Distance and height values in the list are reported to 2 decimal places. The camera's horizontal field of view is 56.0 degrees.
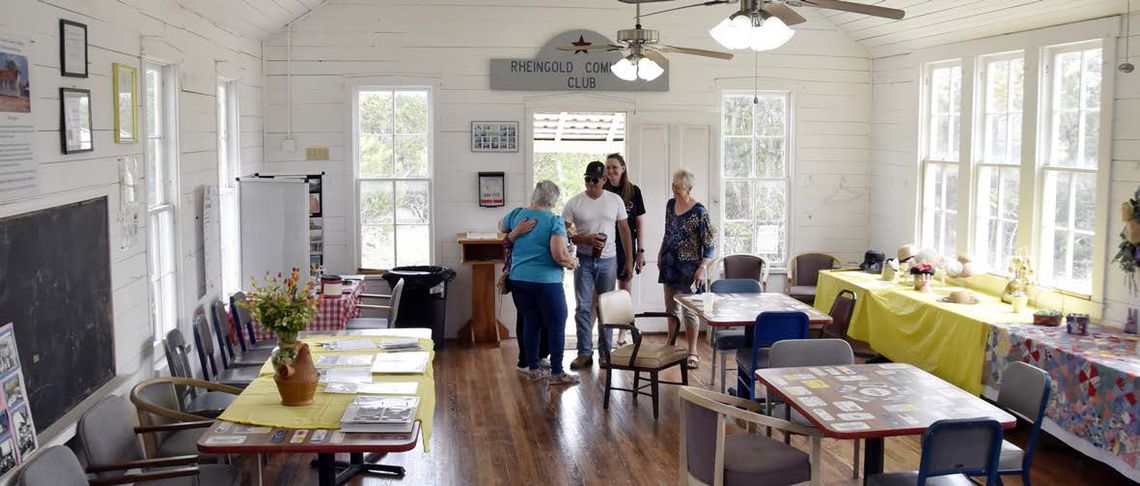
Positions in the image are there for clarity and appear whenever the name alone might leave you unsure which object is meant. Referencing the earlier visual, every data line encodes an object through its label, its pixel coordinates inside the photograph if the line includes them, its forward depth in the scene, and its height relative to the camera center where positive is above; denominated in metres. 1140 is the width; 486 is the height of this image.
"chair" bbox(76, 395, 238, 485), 4.42 -1.16
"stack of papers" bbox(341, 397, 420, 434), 4.39 -0.99
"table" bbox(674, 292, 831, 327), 7.18 -0.90
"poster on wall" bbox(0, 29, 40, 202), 4.23 +0.21
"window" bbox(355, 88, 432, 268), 10.20 +0.04
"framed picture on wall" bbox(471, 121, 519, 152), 10.20 +0.41
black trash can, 9.63 -1.09
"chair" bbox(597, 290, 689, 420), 7.46 -1.22
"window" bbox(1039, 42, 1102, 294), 7.45 +0.13
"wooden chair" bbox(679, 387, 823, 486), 4.83 -1.28
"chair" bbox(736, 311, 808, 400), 6.99 -0.98
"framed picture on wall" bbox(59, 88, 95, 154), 4.92 +0.27
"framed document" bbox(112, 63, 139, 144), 5.71 +0.41
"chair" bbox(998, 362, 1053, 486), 4.95 -1.05
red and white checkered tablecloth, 8.37 -1.07
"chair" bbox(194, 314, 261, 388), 6.66 -1.22
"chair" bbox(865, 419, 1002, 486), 4.45 -1.12
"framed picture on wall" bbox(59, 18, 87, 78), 4.91 +0.60
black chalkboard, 4.38 -0.55
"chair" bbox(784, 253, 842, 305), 10.73 -0.87
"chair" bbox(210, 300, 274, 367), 7.21 -1.18
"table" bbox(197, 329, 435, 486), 4.23 -1.04
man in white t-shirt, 8.61 -0.49
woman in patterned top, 8.70 -0.51
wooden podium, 10.03 -0.98
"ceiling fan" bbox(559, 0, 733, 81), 6.93 +0.84
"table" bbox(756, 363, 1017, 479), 4.69 -1.03
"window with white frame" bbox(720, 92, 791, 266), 10.74 +0.07
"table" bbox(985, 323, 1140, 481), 5.80 -1.15
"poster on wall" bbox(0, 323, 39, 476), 4.04 -0.92
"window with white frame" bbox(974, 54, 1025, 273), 8.38 +0.17
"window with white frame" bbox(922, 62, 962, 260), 9.30 +0.23
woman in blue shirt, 7.89 -0.63
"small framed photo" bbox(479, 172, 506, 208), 10.27 -0.10
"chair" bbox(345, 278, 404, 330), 7.88 -1.05
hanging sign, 10.17 +1.05
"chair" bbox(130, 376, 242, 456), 5.07 -1.14
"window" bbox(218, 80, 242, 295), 8.41 -0.02
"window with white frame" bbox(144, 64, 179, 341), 6.58 -0.11
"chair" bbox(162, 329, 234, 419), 5.99 -1.26
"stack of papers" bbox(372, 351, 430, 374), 5.33 -0.94
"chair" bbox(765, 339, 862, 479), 5.90 -0.95
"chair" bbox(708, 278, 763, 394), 7.79 -1.12
